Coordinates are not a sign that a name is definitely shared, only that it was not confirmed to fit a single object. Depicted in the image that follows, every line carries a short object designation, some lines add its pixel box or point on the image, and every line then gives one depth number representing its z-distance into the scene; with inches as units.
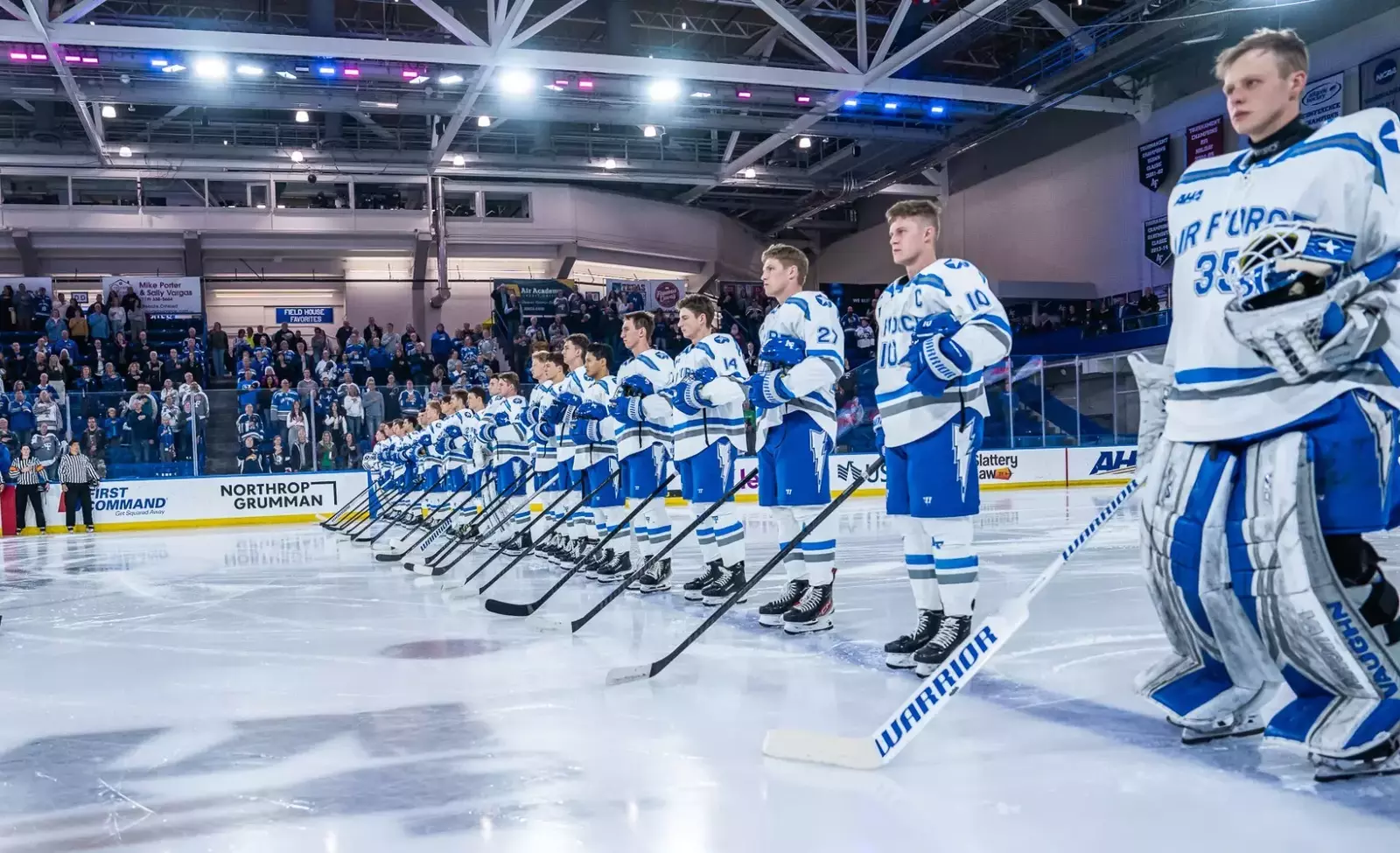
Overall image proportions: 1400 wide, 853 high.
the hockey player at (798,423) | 173.2
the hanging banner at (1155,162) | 738.2
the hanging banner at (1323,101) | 622.8
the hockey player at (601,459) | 269.0
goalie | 85.7
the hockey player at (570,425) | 286.7
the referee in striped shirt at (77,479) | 516.4
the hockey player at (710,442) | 214.2
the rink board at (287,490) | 539.5
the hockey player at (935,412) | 136.4
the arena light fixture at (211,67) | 545.3
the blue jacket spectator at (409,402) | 563.5
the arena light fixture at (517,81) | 580.1
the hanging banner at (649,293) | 868.6
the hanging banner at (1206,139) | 681.0
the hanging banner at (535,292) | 851.4
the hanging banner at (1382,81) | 581.9
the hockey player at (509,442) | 343.6
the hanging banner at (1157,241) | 731.4
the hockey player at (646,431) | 238.4
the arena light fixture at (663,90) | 605.9
